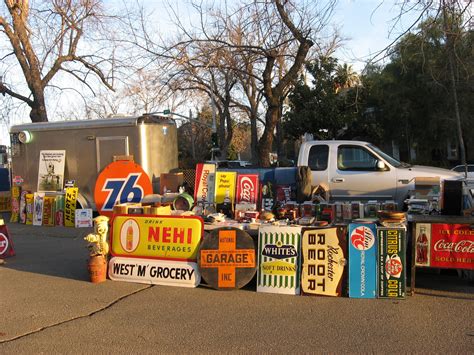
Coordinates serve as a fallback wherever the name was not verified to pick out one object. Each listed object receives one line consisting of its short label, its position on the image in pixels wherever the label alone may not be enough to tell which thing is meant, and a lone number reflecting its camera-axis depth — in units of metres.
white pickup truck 9.99
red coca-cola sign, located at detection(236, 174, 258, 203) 9.30
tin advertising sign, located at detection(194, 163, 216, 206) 9.50
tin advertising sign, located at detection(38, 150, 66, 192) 13.11
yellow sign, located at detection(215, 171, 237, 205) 9.26
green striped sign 6.23
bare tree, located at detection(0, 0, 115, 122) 19.11
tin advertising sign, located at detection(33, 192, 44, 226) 13.00
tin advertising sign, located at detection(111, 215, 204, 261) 6.68
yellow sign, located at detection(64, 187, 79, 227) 12.62
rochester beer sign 6.07
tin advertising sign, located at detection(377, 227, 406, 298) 5.87
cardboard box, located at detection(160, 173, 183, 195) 11.43
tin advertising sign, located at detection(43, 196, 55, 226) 12.88
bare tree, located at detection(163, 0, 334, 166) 12.87
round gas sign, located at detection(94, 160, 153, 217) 10.50
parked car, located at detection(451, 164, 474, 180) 21.47
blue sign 5.93
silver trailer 12.40
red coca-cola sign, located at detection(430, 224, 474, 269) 5.92
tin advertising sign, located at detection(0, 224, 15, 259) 8.78
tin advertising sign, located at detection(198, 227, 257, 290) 6.41
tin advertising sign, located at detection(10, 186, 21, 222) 13.79
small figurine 6.91
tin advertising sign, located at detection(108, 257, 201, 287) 6.62
